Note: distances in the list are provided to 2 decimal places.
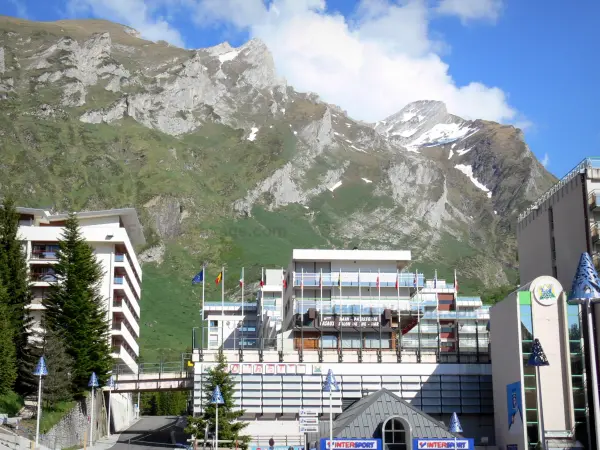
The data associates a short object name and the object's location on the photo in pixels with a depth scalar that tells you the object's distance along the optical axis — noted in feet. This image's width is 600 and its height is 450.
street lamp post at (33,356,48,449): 182.19
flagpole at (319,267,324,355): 296.79
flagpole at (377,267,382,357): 309.22
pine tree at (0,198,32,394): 224.74
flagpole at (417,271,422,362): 265.13
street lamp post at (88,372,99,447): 226.38
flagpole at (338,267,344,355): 294.66
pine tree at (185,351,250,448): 208.33
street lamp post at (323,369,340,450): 172.46
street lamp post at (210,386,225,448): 188.55
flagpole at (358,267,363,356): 296.18
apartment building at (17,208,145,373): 318.86
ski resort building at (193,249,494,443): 248.93
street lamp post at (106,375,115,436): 261.20
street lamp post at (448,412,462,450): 186.13
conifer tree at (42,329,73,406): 209.15
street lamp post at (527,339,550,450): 178.93
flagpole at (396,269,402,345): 311.86
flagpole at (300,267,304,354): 291.63
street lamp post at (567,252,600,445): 143.95
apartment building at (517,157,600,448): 214.69
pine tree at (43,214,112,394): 233.35
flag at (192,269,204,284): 275.80
